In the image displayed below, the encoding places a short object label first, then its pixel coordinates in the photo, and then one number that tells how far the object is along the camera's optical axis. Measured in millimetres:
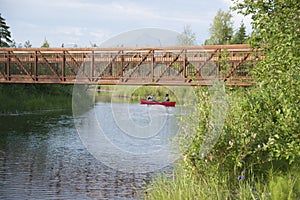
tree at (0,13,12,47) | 49594
